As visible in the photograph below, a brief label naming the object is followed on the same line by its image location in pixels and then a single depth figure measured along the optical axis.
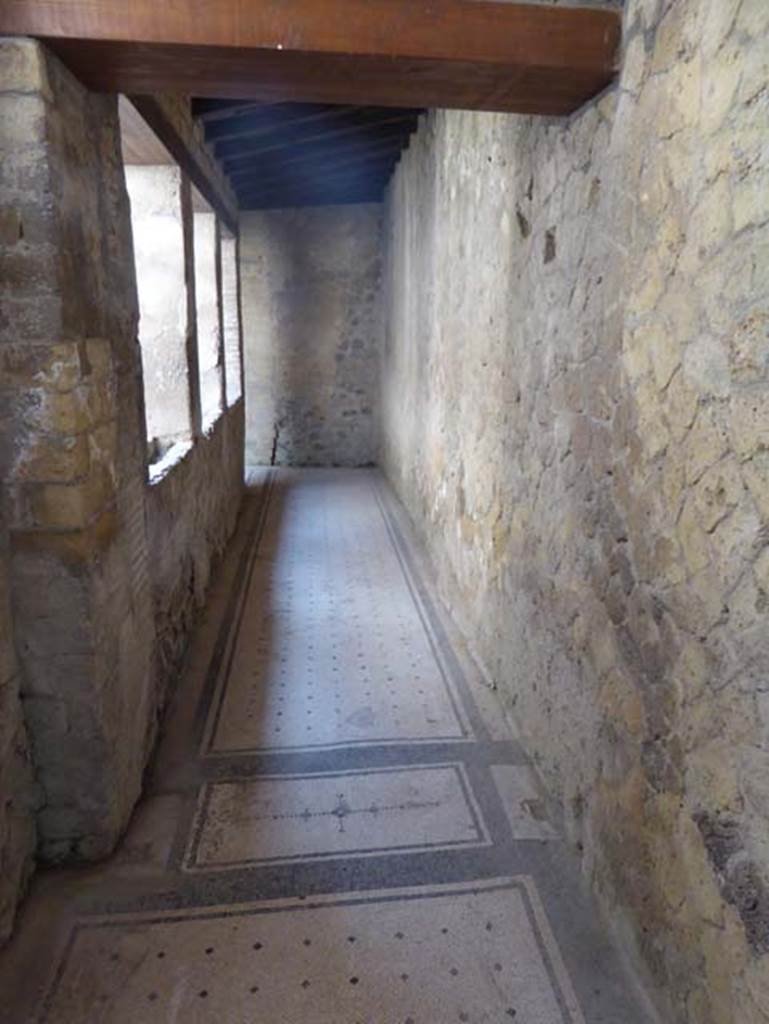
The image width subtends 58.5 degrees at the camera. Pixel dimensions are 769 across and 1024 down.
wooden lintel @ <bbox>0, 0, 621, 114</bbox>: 1.45
